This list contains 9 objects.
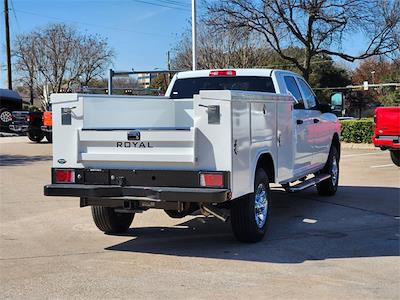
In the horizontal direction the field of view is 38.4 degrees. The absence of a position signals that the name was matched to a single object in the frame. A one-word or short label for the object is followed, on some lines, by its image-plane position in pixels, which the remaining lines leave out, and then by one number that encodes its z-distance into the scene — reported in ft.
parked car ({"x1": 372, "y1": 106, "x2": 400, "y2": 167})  48.44
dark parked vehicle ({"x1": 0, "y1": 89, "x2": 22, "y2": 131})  103.09
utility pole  133.39
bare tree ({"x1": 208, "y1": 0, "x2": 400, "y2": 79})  84.69
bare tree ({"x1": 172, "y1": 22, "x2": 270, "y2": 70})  109.40
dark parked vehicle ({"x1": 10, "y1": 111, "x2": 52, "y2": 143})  86.48
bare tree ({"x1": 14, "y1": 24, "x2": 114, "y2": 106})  160.35
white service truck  19.97
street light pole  77.56
